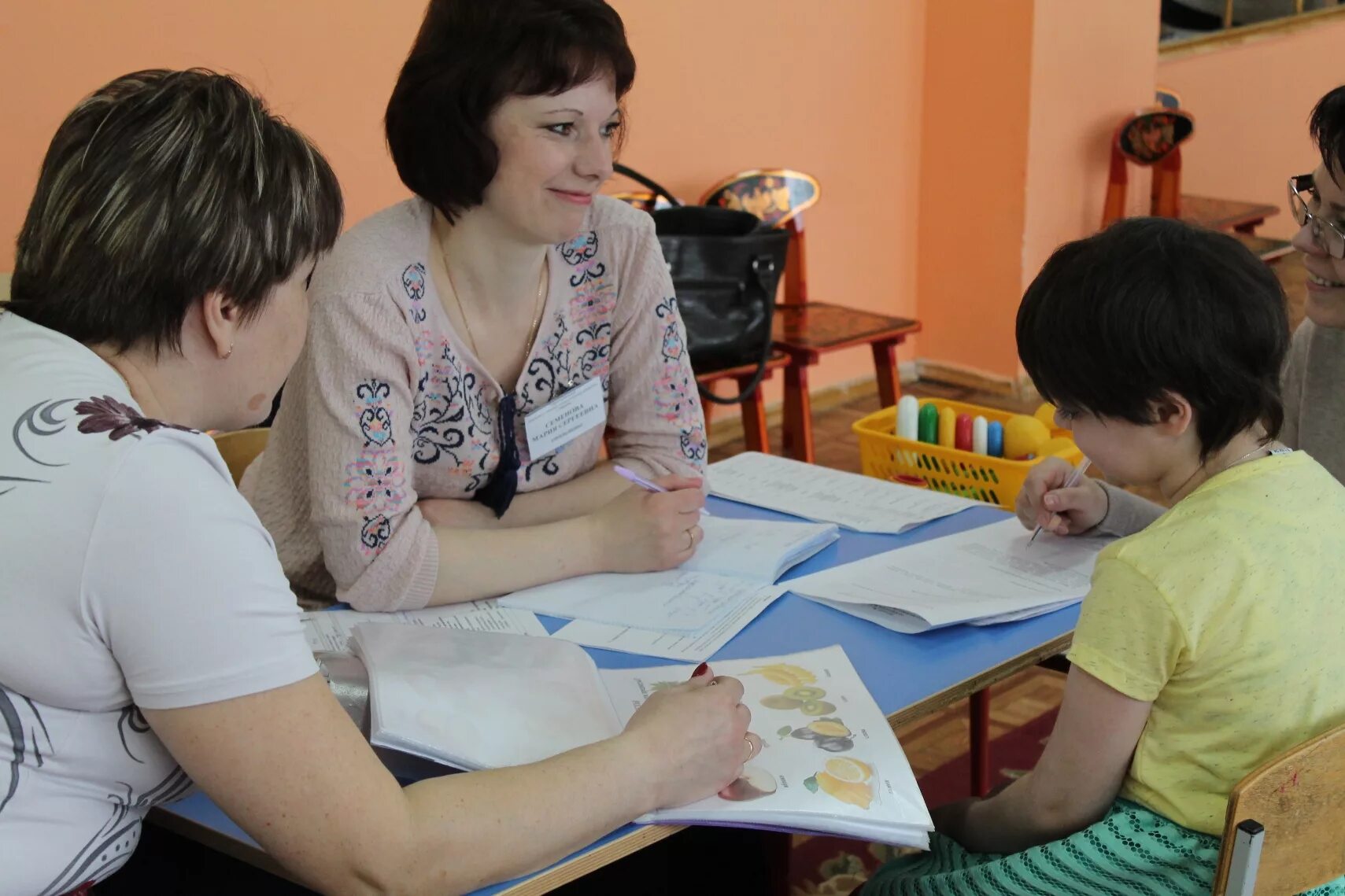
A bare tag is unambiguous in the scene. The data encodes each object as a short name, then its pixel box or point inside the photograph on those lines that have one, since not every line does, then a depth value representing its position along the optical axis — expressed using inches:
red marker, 87.0
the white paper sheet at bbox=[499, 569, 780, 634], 57.4
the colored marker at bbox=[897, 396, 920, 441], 88.7
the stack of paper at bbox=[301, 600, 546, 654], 56.4
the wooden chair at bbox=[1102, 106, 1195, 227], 191.3
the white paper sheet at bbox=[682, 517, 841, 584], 62.3
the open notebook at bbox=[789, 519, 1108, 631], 56.3
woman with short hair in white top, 34.2
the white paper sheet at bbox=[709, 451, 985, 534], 69.6
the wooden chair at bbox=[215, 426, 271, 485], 78.4
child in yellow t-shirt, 43.3
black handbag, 124.0
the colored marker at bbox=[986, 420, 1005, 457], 86.3
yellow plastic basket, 84.4
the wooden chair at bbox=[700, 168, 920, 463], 144.2
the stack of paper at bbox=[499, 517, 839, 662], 55.5
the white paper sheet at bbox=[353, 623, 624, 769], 42.3
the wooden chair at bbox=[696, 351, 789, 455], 136.7
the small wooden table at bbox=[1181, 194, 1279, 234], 208.1
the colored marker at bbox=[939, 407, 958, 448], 87.6
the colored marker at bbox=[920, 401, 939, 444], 88.5
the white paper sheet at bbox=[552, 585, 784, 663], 53.9
